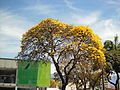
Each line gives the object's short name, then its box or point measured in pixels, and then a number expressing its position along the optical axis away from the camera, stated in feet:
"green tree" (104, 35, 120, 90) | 121.34
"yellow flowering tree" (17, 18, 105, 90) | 71.46
